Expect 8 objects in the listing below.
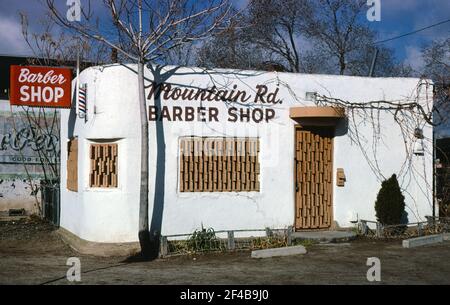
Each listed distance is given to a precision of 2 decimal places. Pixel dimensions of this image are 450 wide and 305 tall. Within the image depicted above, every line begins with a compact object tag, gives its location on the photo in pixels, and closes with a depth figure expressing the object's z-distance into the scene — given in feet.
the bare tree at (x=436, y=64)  85.76
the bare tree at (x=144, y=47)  38.45
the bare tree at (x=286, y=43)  89.97
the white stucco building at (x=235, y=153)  40.50
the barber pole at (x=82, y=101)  41.60
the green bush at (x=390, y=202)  44.93
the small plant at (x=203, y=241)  39.58
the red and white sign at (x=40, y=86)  42.37
